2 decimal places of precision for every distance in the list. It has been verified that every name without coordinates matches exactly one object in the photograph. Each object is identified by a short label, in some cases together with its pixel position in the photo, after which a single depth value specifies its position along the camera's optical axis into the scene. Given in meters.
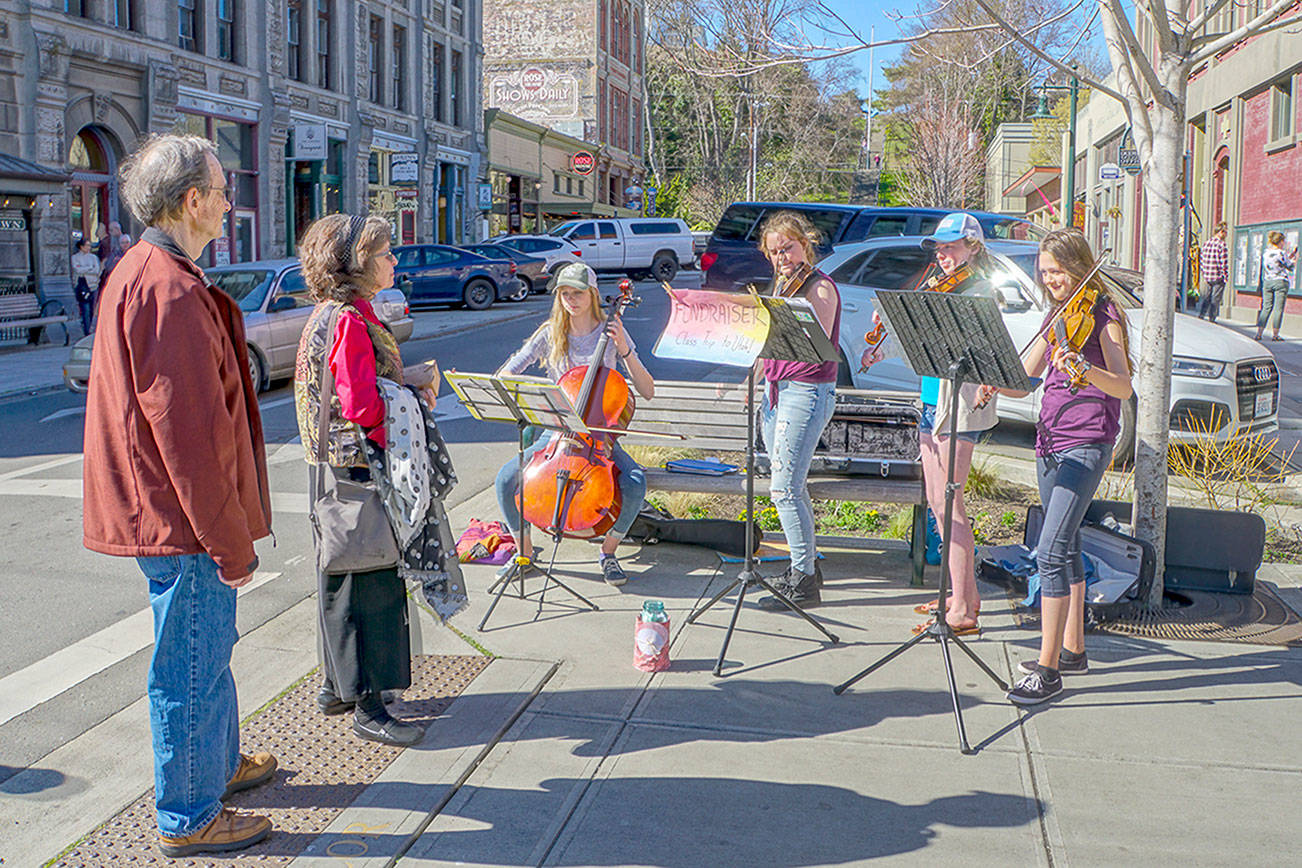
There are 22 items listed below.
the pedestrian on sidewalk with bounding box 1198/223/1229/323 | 22.30
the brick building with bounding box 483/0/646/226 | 57.72
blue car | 27.56
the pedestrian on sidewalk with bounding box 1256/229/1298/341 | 19.25
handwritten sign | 5.18
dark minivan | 18.28
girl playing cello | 6.21
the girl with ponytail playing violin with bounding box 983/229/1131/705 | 4.68
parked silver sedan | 13.98
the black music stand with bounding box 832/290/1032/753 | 4.57
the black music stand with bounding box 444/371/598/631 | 5.34
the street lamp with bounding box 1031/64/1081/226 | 29.58
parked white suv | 9.45
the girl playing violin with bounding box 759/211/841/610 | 5.71
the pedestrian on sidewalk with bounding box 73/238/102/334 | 19.84
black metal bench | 18.92
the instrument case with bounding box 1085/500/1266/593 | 6.05
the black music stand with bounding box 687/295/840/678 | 5.10
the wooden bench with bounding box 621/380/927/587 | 6.47
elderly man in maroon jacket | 3.20
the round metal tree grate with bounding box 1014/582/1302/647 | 5.65
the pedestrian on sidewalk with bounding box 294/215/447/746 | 4.07
